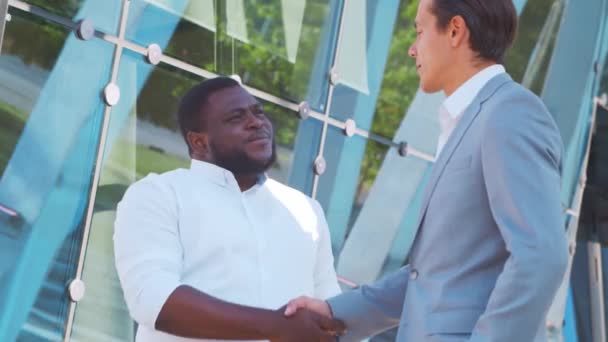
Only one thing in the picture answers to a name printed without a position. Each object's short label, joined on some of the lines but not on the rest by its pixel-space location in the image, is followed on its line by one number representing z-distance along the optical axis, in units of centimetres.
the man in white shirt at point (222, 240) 319
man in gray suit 229
